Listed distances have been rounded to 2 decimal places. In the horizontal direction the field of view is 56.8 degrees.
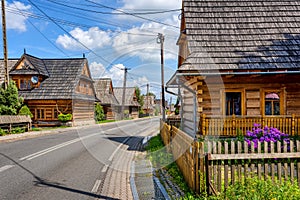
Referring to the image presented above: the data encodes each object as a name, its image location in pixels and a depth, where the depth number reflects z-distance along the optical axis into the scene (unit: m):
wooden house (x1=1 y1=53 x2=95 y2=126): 32.94
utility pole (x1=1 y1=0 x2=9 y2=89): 23.63
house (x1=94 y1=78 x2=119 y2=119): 50.88
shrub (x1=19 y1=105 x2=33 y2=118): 28.55
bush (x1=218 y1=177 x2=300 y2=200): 4.35
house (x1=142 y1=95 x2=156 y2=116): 90.63
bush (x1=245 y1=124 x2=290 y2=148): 10.06
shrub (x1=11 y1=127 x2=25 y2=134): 21.80
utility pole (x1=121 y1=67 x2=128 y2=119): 42.17
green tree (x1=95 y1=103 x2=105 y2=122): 43.80
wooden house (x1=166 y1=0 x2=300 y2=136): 12.08
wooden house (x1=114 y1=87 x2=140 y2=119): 59.45
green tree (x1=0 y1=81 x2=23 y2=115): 23.38
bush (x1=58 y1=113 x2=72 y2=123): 32.00
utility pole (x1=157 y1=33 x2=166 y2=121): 25.07
